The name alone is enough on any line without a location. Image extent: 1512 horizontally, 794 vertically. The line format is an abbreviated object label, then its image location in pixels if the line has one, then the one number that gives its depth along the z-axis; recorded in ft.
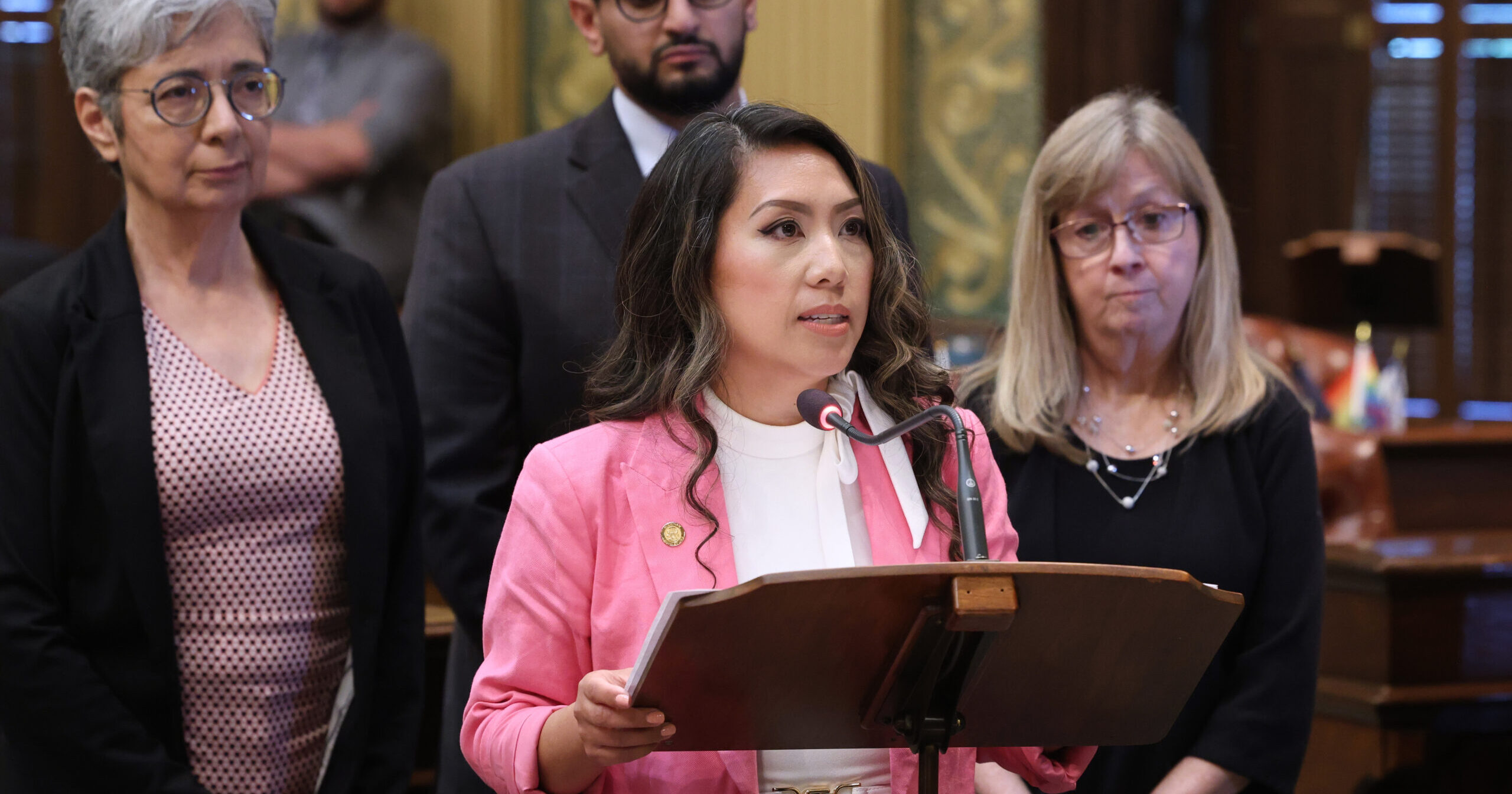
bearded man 14.73
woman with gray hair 14.11
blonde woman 14.69
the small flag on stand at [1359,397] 31.93
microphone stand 12.96
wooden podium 12.77
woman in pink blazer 13.45
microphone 13.05
